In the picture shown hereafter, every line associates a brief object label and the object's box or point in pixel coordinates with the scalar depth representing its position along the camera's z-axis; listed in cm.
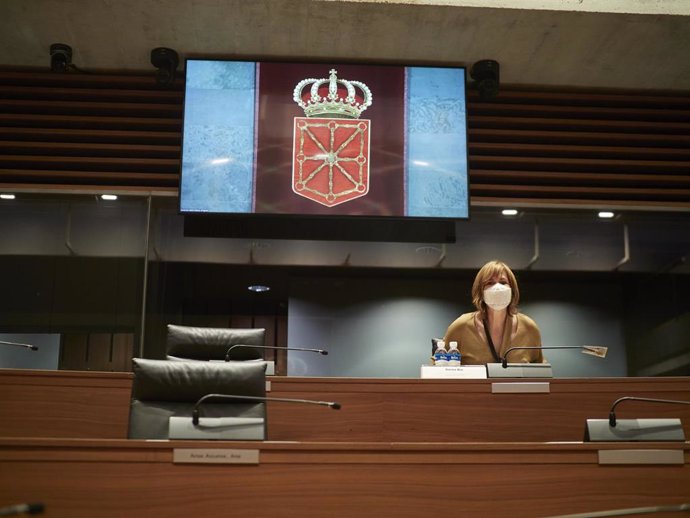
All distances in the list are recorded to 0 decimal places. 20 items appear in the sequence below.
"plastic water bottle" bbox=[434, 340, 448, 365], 419
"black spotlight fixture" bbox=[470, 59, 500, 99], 601
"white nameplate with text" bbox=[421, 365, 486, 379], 394
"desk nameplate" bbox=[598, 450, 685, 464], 248
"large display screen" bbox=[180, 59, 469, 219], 578
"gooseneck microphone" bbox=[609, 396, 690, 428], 267
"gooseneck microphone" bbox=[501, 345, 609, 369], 387
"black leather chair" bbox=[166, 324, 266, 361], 411
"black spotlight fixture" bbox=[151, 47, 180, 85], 593
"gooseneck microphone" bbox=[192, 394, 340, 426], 262
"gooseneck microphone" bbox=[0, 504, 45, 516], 176
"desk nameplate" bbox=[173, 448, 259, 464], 235
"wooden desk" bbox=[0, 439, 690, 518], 231
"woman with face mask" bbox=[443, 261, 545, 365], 438
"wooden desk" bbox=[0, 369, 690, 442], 379
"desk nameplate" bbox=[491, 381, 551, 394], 383
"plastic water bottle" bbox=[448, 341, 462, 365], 418
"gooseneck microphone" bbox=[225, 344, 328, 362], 412
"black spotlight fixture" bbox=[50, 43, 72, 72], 584
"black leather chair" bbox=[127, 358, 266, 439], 333
